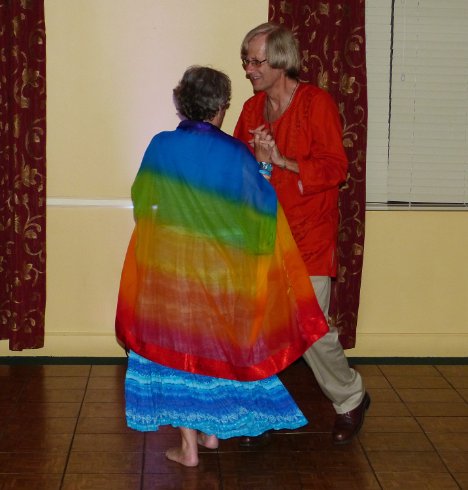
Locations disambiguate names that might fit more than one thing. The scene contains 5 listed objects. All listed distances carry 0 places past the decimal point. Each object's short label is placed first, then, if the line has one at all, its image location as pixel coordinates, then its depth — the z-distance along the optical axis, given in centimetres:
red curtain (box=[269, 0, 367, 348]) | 412
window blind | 437
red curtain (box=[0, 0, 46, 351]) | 408
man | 324
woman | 294
